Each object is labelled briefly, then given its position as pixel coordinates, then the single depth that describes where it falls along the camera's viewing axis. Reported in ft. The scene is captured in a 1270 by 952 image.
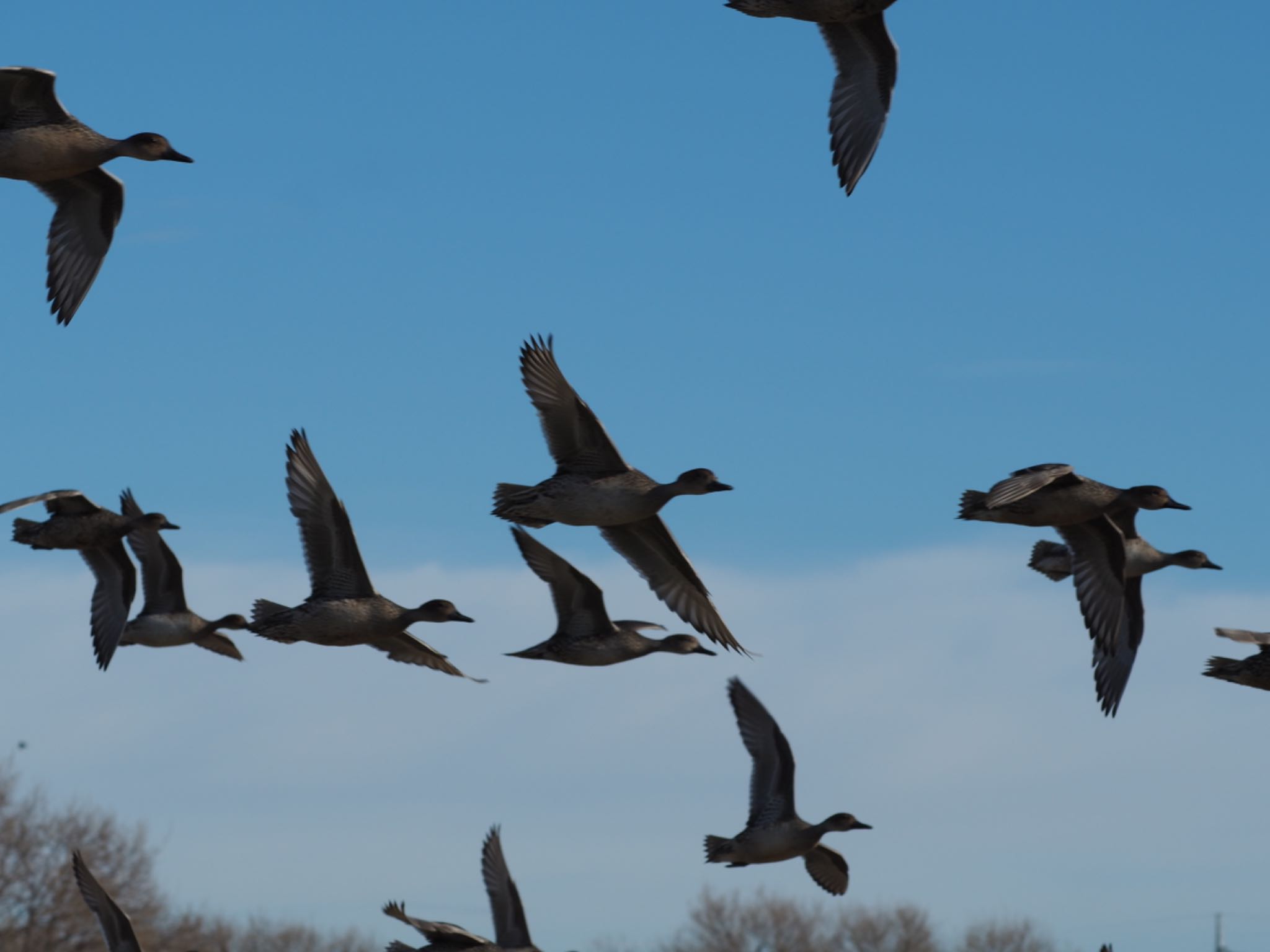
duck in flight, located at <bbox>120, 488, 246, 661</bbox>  68.85
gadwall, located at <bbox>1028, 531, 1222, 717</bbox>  57.82
